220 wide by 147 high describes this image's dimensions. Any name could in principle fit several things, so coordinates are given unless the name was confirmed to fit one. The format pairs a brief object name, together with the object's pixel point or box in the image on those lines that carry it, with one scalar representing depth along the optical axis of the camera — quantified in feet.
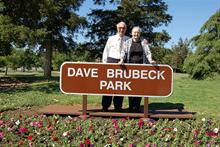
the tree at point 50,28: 93.25
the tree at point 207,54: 102.78
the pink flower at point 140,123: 23.44
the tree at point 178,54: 267.18
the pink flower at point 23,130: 22.03
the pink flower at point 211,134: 21.73
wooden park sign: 26.53
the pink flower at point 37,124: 22.97
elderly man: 28.02
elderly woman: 27.86
